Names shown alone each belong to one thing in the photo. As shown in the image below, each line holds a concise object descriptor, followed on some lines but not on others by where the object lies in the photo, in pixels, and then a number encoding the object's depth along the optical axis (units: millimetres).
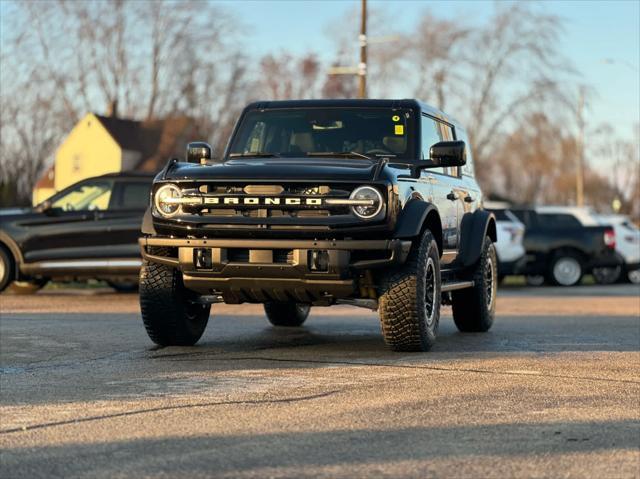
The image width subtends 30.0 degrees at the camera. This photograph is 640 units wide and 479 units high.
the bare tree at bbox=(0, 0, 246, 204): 61906
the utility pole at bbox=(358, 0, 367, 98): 33428
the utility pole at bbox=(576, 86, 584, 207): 57062
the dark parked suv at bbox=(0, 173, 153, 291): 17219
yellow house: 70875
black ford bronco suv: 8648
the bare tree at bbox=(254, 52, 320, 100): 69125
